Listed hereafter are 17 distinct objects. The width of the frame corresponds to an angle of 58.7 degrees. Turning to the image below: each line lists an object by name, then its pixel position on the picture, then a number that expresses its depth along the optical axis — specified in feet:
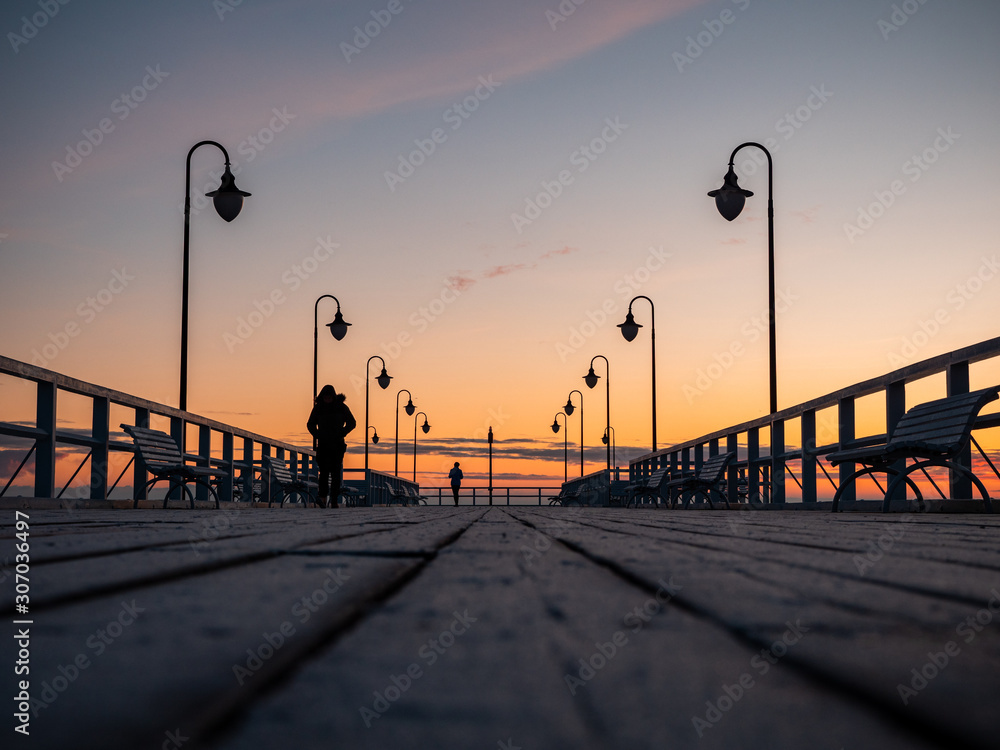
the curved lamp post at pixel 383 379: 102.27
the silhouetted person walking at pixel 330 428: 45.42
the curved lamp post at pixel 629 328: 68.85
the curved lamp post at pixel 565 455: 143.33
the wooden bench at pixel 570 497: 111.15
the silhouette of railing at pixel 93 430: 22.71
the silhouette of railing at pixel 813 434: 21.48
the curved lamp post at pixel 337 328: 70.23
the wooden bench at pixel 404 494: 106.49
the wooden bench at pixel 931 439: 19.36
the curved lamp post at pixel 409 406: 135.33
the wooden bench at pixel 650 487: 57.93
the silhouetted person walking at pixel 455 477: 101.30
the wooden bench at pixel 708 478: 42.19
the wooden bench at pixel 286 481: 52.03
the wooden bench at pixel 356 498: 78.74
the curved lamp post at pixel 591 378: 95.61
